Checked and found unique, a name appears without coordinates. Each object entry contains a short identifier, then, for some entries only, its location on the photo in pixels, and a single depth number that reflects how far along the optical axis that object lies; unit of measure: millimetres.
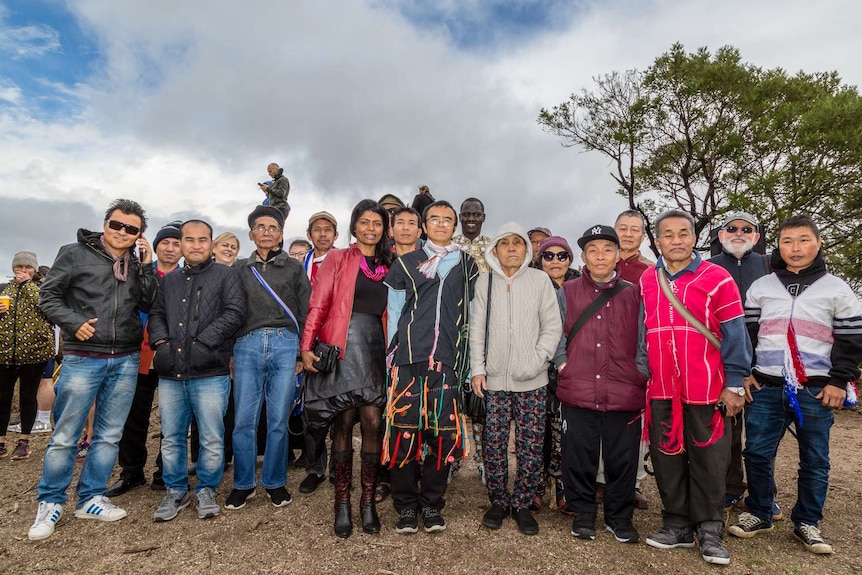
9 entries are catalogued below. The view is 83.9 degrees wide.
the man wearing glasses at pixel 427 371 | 3721
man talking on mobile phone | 3891
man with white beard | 4344
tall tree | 12508
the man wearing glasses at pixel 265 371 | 4238
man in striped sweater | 3574
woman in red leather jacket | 3834
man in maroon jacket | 3764
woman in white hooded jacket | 3830
